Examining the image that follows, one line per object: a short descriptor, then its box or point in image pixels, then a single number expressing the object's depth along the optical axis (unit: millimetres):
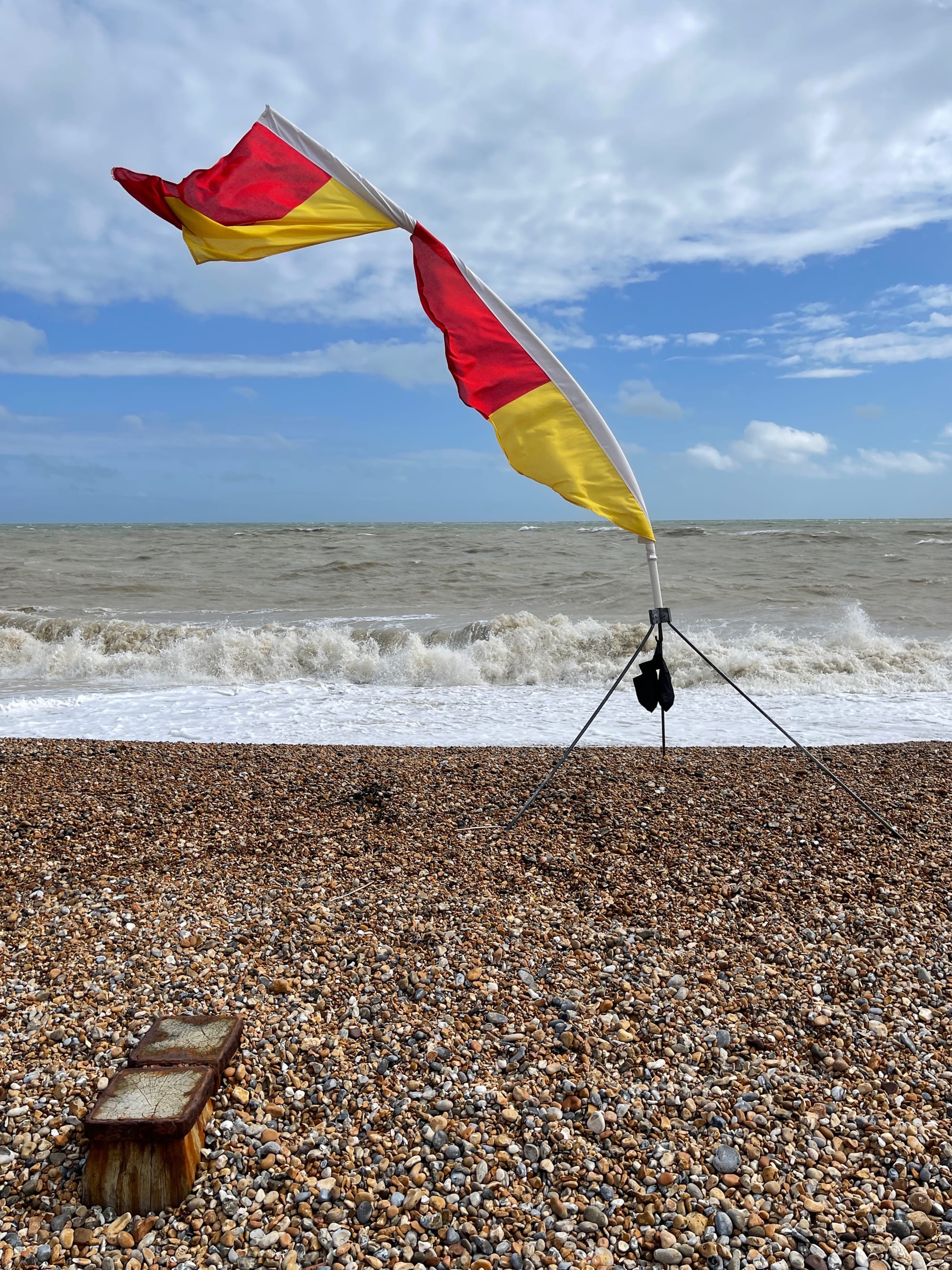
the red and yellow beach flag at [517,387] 4297
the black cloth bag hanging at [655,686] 4566
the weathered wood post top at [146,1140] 2221
